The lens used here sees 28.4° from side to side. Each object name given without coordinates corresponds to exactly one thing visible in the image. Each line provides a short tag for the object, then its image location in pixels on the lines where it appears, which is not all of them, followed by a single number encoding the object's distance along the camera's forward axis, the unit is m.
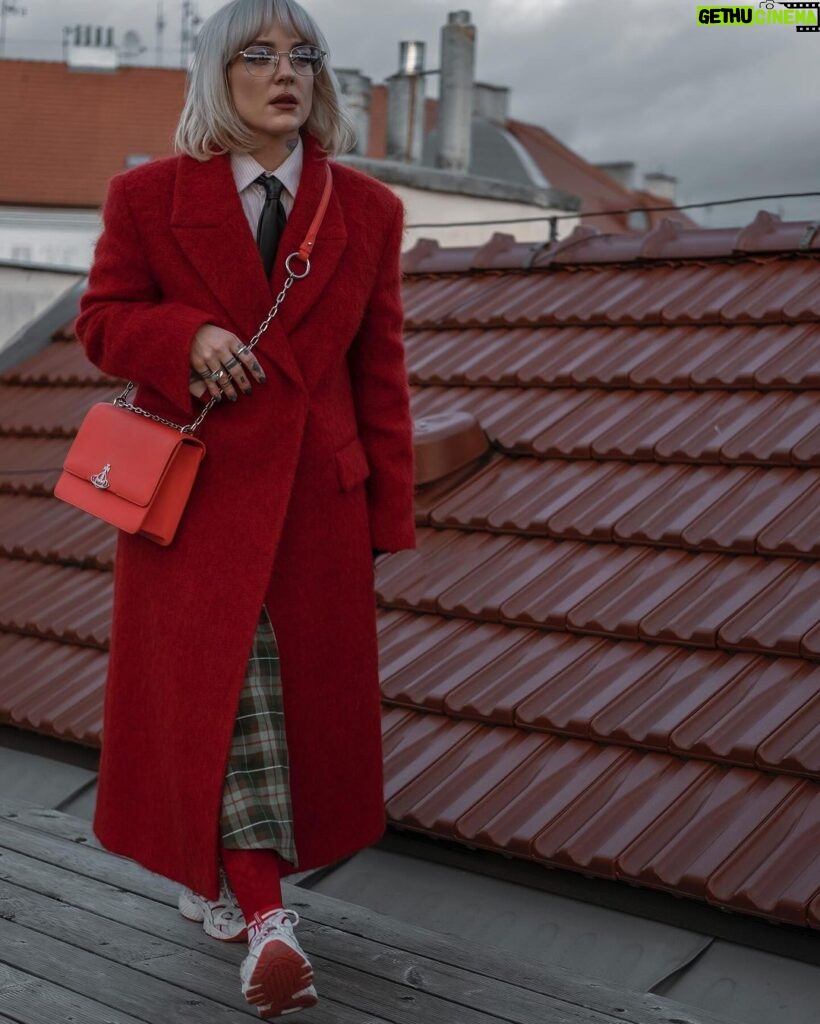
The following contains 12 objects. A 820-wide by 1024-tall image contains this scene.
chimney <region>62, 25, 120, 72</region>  37.50
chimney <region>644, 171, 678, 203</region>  48.81
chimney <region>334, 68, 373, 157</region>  15.05
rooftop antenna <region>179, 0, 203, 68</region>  40.90
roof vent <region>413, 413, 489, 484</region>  4.74
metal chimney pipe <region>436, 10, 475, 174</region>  14.92
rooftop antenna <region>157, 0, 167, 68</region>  39.29
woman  2.89
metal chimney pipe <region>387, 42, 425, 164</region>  15.90
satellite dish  38.06
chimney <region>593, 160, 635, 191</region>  47.31
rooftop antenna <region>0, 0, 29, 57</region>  42.19
